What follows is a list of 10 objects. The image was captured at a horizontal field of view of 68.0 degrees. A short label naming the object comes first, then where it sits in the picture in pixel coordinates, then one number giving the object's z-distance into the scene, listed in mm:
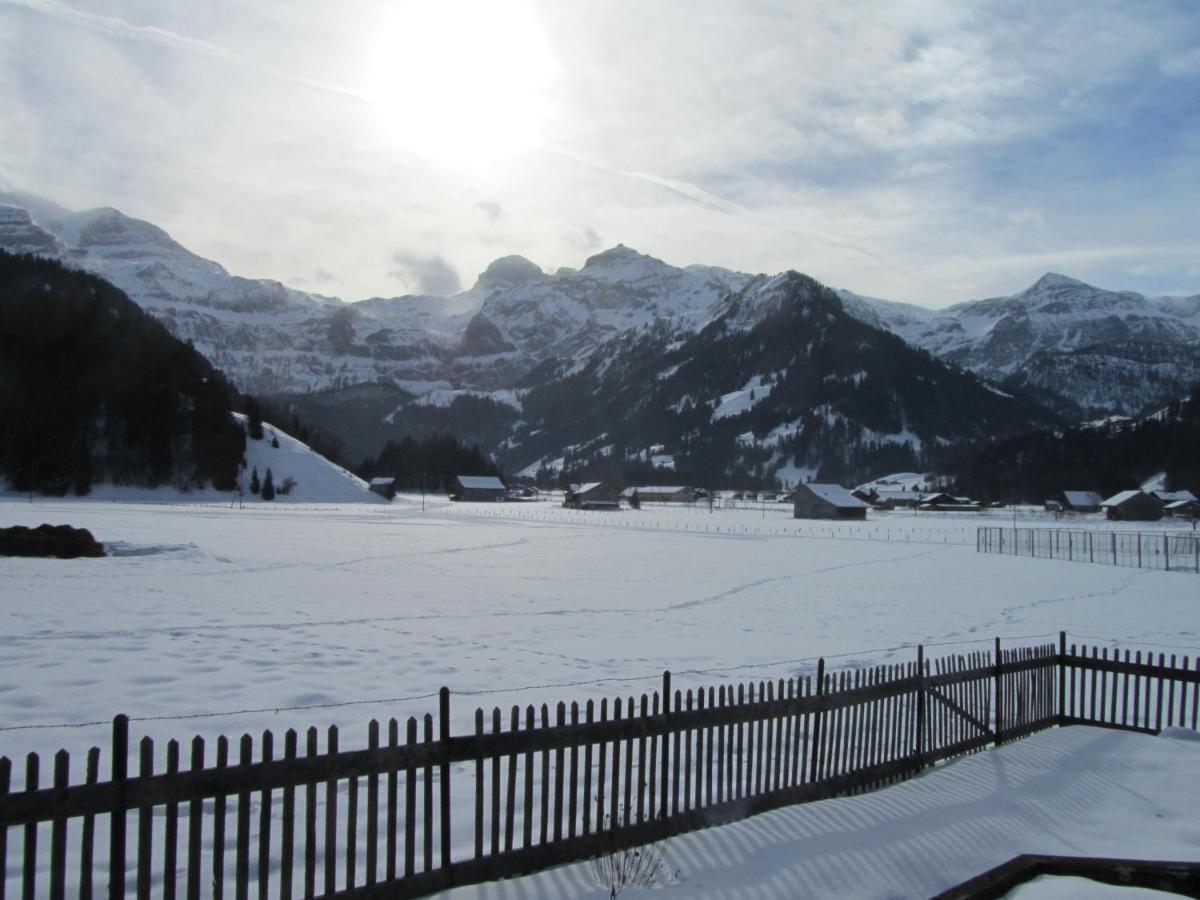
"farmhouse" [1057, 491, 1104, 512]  155875
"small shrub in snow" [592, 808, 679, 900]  7309
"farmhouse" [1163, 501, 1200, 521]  137200
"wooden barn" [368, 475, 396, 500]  144125
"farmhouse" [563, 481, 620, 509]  148750
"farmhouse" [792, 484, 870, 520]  123188
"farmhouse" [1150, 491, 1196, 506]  149500
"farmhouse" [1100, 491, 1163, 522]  125438
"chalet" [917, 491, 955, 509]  165375
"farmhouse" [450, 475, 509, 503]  182875
